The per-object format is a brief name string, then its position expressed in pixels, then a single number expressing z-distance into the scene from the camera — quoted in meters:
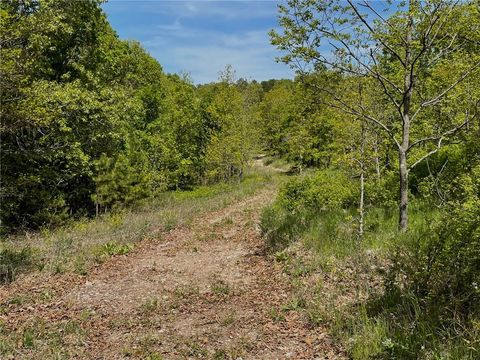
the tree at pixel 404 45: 6.61
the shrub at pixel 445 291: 4.41
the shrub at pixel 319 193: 11.73
